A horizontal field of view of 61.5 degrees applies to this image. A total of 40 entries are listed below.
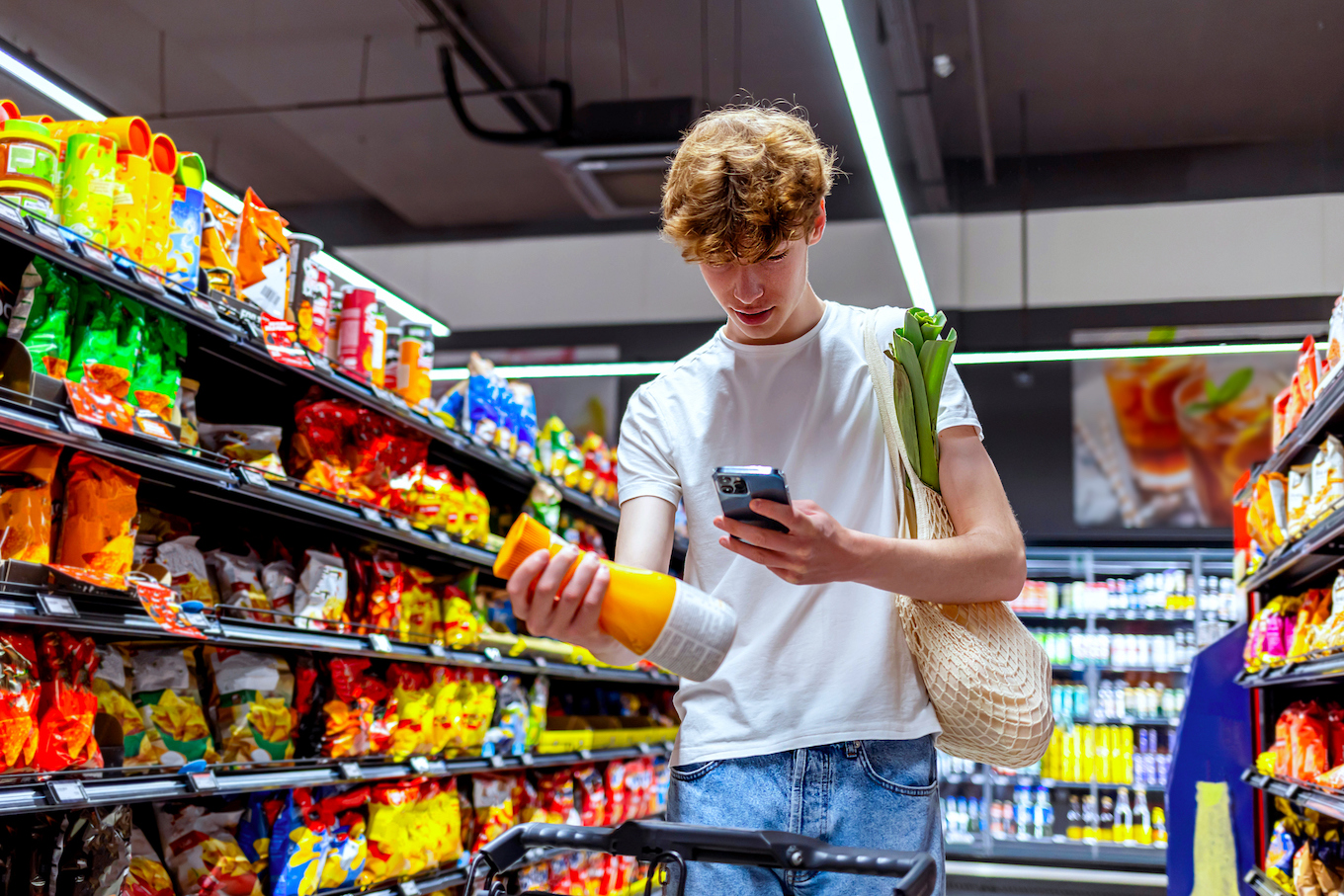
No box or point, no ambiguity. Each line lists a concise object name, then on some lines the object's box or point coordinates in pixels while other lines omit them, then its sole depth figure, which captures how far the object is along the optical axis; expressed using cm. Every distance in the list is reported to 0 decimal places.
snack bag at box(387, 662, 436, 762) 363
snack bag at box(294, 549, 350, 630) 326
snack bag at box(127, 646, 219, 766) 276
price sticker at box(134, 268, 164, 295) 248
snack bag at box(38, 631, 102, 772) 227
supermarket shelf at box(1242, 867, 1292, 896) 387
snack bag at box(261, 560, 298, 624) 320
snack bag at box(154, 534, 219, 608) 287
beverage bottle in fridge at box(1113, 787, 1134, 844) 859
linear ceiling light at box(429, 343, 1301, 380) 690
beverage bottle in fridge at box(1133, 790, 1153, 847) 855
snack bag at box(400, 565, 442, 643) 380
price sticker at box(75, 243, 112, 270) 232
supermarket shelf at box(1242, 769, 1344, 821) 298
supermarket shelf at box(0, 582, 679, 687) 216
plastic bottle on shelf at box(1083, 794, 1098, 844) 869
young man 135
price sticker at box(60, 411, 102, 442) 226
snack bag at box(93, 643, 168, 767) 258
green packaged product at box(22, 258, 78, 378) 236
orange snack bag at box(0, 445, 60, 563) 227
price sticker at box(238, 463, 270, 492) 283
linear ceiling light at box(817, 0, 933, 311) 328
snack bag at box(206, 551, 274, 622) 305
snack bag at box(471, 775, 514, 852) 417
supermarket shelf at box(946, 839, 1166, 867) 838
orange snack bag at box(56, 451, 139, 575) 245
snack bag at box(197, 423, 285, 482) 306
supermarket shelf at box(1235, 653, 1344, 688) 309
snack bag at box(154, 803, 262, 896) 291
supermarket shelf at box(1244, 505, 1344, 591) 320
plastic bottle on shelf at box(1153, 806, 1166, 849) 847
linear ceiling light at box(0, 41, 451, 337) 337
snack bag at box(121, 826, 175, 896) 274
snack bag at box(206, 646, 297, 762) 299
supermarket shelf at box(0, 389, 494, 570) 221
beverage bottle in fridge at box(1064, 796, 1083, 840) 879
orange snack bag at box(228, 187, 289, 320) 300
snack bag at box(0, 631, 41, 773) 214
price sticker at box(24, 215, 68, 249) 220
